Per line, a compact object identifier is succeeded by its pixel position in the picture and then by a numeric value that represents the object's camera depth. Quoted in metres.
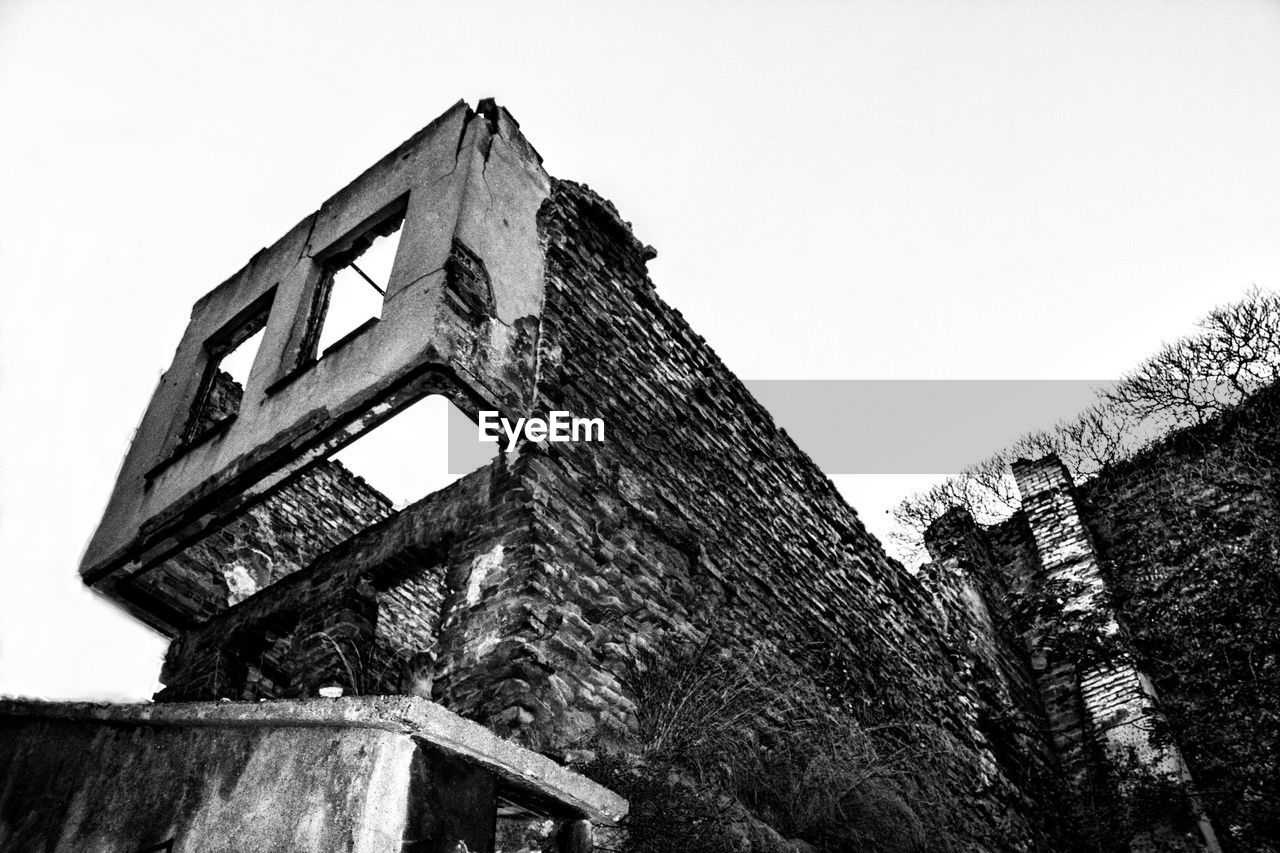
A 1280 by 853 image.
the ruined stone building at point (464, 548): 3.22
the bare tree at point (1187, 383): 12.71
